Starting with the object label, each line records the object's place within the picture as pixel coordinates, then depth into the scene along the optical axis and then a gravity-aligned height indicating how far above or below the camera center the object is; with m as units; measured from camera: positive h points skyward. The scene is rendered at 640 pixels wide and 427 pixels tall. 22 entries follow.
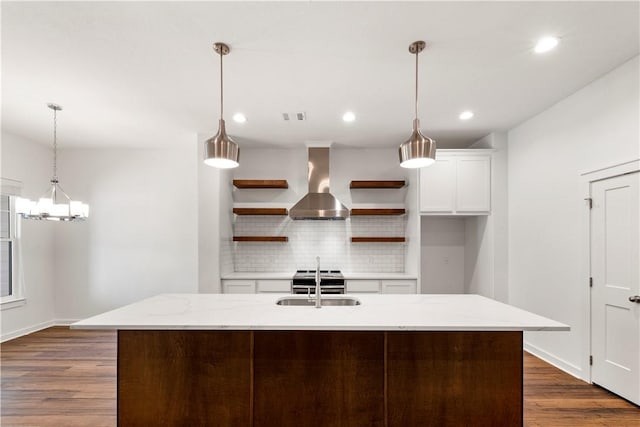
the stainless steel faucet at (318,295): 2.38 -0.55
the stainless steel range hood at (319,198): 4.17 +0.34
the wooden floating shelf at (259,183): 4.64 +0.57
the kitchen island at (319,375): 2.02 -0.97
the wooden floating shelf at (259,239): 4.65 -0.24
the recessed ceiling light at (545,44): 2.22 +1.28
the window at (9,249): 4.33 -0.38
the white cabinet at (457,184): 4.23 +0.52
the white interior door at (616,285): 2.54 -0.51
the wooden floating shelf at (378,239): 4.62 -0.24
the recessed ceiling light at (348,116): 3.55 +1.21
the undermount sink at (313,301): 2.67 -0.66
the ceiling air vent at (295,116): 3.57 +1.21
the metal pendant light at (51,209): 3.19 +0.14
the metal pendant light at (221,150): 2.13 +0.49
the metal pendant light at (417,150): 2.15 +0.50
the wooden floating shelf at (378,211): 4.62 +0.17
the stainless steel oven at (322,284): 4.23 -0.81
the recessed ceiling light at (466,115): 3.54 +1.22
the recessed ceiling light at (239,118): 3.61 +1.21
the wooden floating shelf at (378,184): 4.62 +0.57
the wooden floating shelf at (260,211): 4.67 +0.17
